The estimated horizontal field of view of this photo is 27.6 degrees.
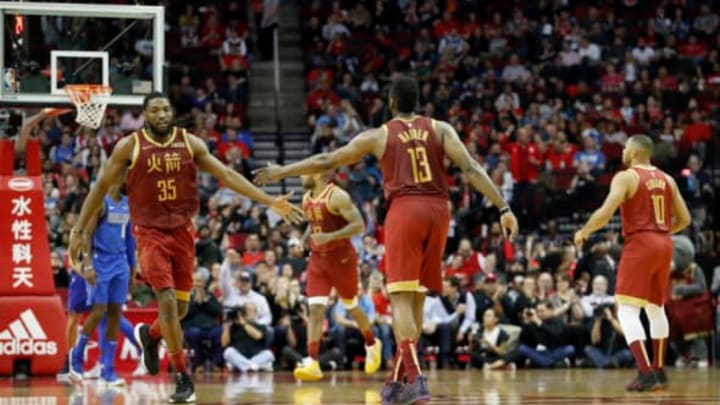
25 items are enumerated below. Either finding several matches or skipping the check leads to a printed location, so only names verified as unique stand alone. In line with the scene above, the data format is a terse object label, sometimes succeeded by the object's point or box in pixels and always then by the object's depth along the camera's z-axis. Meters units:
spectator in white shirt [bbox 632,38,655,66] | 29.16
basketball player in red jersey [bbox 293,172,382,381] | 15.42
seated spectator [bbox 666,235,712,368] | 20.00
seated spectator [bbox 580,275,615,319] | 19.88
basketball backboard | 15.41
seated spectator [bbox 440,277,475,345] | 19.92
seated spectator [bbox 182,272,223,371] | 18.91
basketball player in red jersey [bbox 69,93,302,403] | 11.30
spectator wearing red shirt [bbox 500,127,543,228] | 23.59
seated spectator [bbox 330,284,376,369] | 19.28
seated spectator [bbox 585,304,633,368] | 19.73
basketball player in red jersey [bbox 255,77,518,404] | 10.40
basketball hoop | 15.17
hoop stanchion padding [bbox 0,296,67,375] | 15.81
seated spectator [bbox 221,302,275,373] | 18.62
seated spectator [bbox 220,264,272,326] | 18.88
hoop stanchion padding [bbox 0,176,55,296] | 15.98
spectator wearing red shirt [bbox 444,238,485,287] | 20.97
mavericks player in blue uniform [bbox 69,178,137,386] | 15.06
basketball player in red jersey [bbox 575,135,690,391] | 13.39
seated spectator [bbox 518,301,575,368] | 19.61
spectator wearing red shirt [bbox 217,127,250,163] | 24.31
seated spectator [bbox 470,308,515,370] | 19.38
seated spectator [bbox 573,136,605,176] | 24.39
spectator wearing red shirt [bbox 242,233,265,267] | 20.62
